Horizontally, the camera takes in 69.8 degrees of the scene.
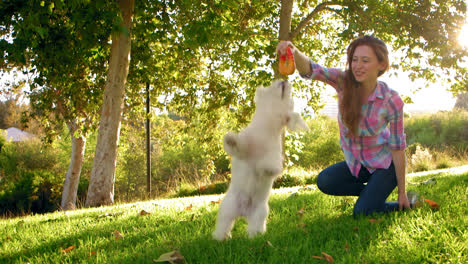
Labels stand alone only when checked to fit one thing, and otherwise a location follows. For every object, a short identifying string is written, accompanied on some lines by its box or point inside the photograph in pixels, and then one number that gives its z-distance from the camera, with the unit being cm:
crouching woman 323
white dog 259
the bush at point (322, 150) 3022
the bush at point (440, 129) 2894
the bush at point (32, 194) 2142
